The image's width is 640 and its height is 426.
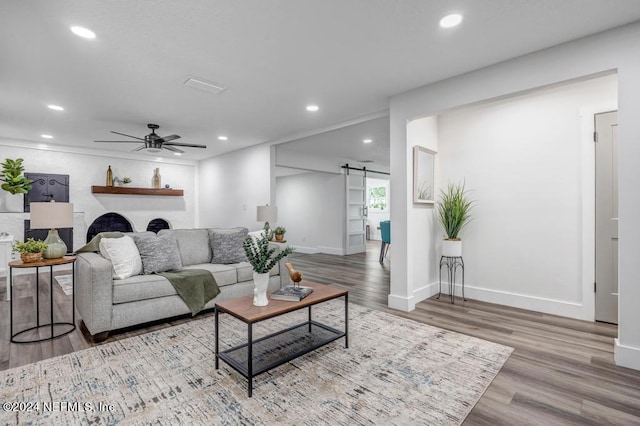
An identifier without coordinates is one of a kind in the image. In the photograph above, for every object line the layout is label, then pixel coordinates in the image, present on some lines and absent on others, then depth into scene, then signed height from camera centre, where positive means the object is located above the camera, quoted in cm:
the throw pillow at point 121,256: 306 -42
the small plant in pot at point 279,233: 575 -36
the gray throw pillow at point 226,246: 399 -42
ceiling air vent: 330 +141
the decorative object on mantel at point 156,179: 745 +82
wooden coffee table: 205 -100
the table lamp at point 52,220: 298 -6
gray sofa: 278 -78
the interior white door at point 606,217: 307 -4
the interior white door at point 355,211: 823 +6
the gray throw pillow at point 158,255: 333 -45
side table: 284 -104
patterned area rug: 177 -113
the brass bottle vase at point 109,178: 679 +77
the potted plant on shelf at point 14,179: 479 +54
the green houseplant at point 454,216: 392 -4
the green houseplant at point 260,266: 226 -38
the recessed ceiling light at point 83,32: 236 +138
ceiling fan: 480 +110
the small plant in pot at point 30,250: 292 -34
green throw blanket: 326 -77
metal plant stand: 412 -71
